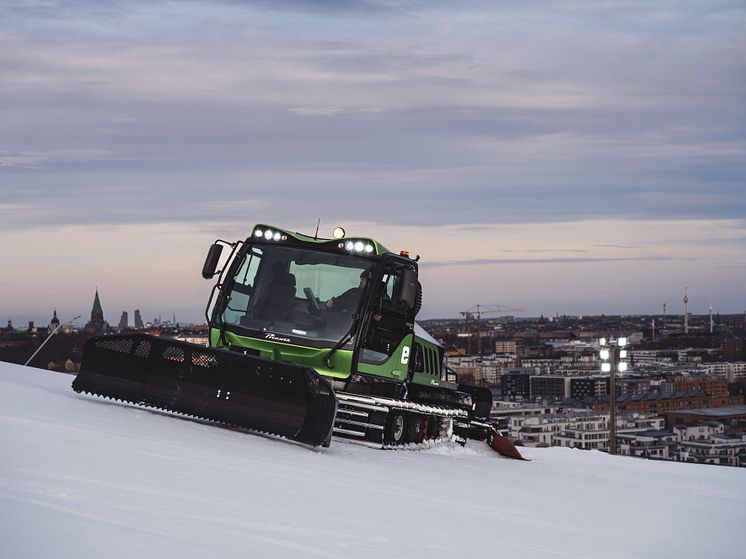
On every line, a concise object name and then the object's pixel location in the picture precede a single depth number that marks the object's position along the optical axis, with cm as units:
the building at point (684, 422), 19650
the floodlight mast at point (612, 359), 3192
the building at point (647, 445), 15762
